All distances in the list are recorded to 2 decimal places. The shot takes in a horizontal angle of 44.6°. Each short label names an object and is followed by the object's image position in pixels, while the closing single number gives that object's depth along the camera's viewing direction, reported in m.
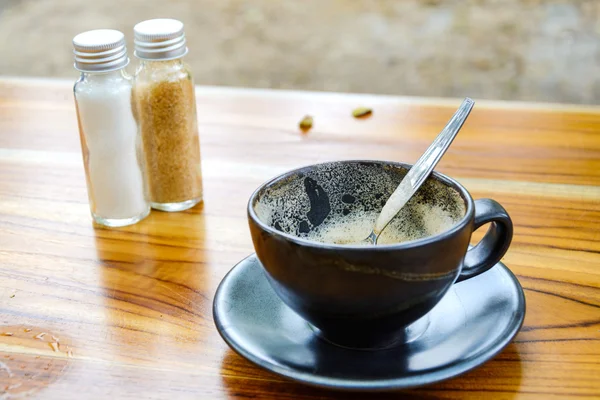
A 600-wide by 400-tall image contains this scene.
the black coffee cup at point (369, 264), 0.43
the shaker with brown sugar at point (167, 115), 0.74
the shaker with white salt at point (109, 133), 0.69
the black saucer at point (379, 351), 0.44
